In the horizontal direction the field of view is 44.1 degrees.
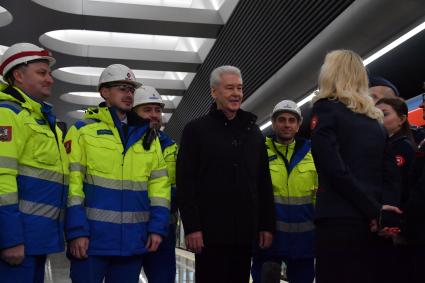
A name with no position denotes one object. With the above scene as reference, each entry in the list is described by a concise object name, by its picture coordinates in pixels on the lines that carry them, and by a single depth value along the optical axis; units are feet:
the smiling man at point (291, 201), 11.80
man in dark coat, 9.15
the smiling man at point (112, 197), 8.87
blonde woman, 6.90
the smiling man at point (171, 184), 10.85
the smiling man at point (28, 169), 7.58
